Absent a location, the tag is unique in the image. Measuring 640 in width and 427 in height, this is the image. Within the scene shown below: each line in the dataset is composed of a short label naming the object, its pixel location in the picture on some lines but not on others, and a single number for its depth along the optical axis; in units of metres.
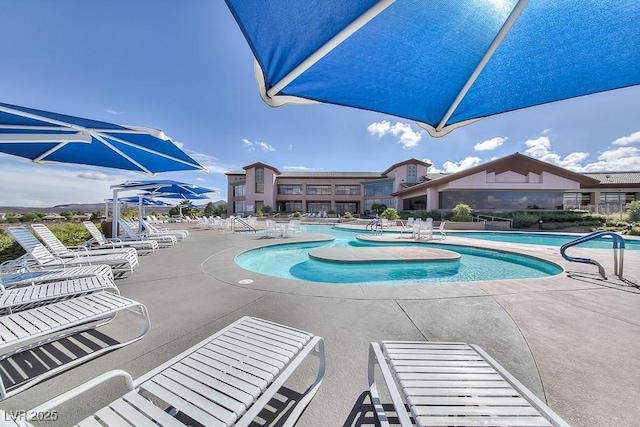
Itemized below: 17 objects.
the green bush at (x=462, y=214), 19.88
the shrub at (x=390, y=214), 24.11
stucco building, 24.47
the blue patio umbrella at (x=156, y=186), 8.80
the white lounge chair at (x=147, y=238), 10.04
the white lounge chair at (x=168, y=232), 11.91
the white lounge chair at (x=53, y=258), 5.34
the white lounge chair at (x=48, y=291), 2.87
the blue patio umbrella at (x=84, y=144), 2.60
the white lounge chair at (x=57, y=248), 6.09
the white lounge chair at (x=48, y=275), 3.96
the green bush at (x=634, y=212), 18.22
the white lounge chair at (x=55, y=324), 2.13
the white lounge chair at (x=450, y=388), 1.32
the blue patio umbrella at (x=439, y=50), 1.75
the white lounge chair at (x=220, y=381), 1.33
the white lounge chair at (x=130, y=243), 8.36
